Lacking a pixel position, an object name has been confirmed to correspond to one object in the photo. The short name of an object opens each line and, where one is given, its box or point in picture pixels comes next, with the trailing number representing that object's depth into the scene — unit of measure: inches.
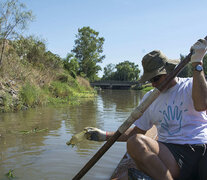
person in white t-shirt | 75.5
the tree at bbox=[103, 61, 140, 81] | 3034.0
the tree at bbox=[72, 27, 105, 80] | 1662.2
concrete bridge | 1993.1
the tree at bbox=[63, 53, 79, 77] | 936.8
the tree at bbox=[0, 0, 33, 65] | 392.2
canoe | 70.4
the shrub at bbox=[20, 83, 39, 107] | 362.0
